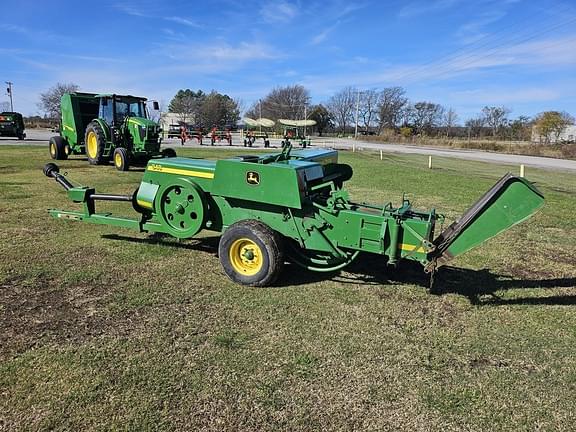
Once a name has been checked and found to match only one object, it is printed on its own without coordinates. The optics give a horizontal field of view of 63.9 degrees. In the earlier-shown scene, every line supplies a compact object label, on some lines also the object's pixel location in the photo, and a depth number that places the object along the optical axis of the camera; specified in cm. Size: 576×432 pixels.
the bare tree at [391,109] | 9206
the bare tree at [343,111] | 9931
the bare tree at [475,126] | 7781
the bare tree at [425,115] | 9044
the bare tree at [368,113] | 9664
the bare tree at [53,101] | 7549
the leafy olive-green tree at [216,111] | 7644
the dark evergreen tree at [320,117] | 8731
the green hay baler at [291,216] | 405
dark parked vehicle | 2955
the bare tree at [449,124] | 8862
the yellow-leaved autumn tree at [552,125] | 4991
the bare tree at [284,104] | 8800
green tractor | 1524
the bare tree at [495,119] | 7438
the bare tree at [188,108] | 7875
